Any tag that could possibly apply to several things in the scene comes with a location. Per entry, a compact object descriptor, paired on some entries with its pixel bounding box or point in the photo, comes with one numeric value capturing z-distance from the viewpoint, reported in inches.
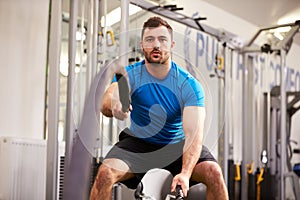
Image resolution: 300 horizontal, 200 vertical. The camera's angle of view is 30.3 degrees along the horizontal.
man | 113.6
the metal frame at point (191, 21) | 152.9
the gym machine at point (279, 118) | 202.8
